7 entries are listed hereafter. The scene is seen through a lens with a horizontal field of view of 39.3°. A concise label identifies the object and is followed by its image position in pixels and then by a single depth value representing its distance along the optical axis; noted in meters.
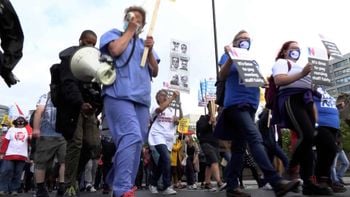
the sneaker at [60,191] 6.68
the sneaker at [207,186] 10.33
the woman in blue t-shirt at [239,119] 5.30
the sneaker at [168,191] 8.14
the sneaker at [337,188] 6.29
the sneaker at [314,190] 5.39
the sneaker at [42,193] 6.65
